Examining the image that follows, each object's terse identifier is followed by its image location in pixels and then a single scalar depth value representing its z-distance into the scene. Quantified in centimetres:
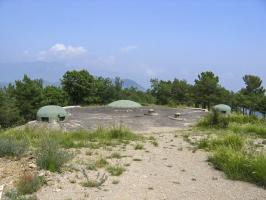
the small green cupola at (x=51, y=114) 1164
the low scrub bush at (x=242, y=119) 969
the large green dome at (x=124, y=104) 1598
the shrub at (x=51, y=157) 441
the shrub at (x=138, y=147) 595
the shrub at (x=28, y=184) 372
